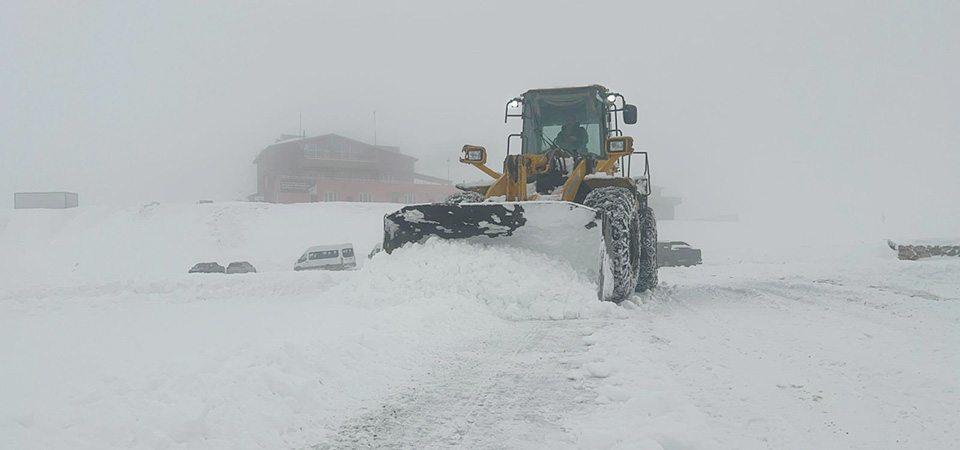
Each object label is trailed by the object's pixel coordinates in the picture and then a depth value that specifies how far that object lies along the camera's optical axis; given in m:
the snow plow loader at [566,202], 7.41
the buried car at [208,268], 22.92
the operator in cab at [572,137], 9.50
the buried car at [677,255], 23.78
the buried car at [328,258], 23.05
